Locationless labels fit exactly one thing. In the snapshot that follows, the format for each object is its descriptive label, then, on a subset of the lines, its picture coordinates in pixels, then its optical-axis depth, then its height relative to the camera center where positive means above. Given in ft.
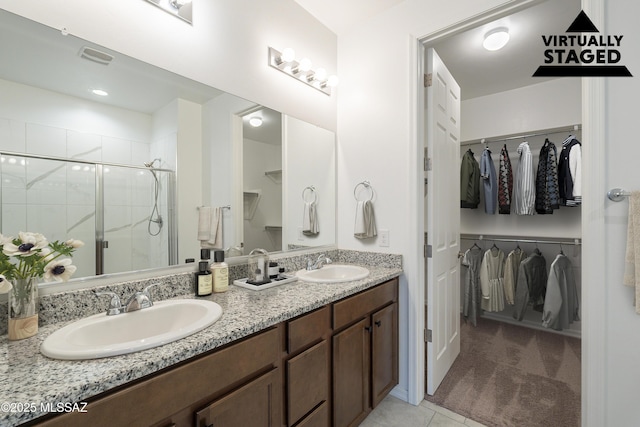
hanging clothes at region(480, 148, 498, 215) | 10.00 +1.04
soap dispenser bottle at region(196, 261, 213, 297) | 4.19 -0.98
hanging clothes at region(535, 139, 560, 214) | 8.72 +0.96
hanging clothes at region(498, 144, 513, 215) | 9.70 +0.98
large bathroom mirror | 3.28 +0.84
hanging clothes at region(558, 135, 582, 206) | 8.25 +1.19
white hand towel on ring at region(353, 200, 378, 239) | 6.49 -0.18
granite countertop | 1.93 -1.23
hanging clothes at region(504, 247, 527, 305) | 9.62 -2.11
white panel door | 6.23 -0.16
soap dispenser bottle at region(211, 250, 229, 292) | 4.42 -0.95
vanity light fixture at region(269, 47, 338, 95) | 5.92 +3.18
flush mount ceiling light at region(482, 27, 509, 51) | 6.89 +4.27
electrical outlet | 6.48 -0.56
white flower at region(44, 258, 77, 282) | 2.85 -0.57
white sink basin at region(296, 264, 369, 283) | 5.92 -1.25
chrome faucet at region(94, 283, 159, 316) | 3.42 -1.10
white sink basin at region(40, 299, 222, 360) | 2.46 -1.21
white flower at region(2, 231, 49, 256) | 2.70 -0.30
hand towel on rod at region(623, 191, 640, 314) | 3.87 -0.49
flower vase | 2.81 -0.95
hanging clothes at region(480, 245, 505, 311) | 9.64 -2.33
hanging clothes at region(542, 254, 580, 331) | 8.56 -2.56
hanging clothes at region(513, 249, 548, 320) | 9.28 -2.31
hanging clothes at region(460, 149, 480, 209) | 10.14 +1.05
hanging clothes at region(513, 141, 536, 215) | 9.25 +0.92
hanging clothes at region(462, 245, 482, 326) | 10.00 -2.55
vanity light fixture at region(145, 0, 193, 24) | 4.21 +3.10
